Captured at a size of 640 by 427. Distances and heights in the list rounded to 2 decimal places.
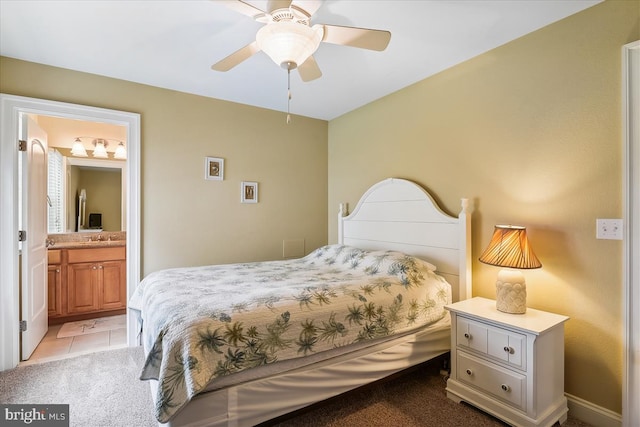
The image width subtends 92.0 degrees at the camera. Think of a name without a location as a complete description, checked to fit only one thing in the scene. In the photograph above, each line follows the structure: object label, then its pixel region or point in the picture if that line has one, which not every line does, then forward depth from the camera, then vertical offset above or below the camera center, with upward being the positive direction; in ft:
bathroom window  12.50 +0.69
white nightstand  5.54 -2.95
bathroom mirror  13.32 +0.70
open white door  8.34 -0.76
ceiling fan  4.80 +2.99
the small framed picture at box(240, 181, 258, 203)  11.37 +0.67
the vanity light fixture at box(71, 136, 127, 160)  13.07 +2.64
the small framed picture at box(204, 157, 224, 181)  10.59 +1.45
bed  4.76 -2.04
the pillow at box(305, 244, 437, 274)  8.07 -1.38
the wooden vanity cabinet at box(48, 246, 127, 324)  11.21 -2.77
